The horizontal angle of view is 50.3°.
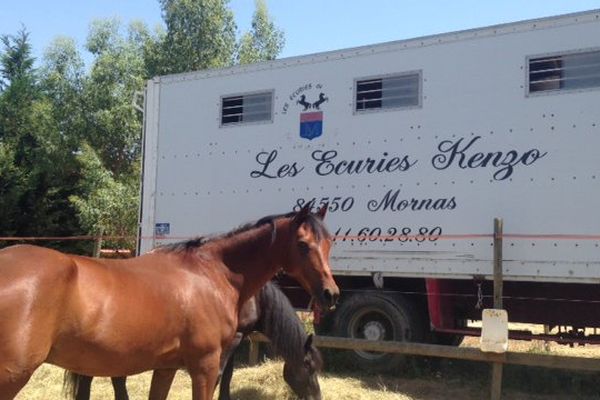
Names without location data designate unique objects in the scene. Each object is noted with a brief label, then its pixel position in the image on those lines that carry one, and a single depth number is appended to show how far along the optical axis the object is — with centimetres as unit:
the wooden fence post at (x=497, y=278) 638
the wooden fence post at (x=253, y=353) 784
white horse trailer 650
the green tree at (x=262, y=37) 2091
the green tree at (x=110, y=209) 1712
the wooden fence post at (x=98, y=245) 888
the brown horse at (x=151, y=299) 323
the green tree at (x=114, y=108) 2006
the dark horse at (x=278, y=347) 552
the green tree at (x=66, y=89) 2052
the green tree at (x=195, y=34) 1916
